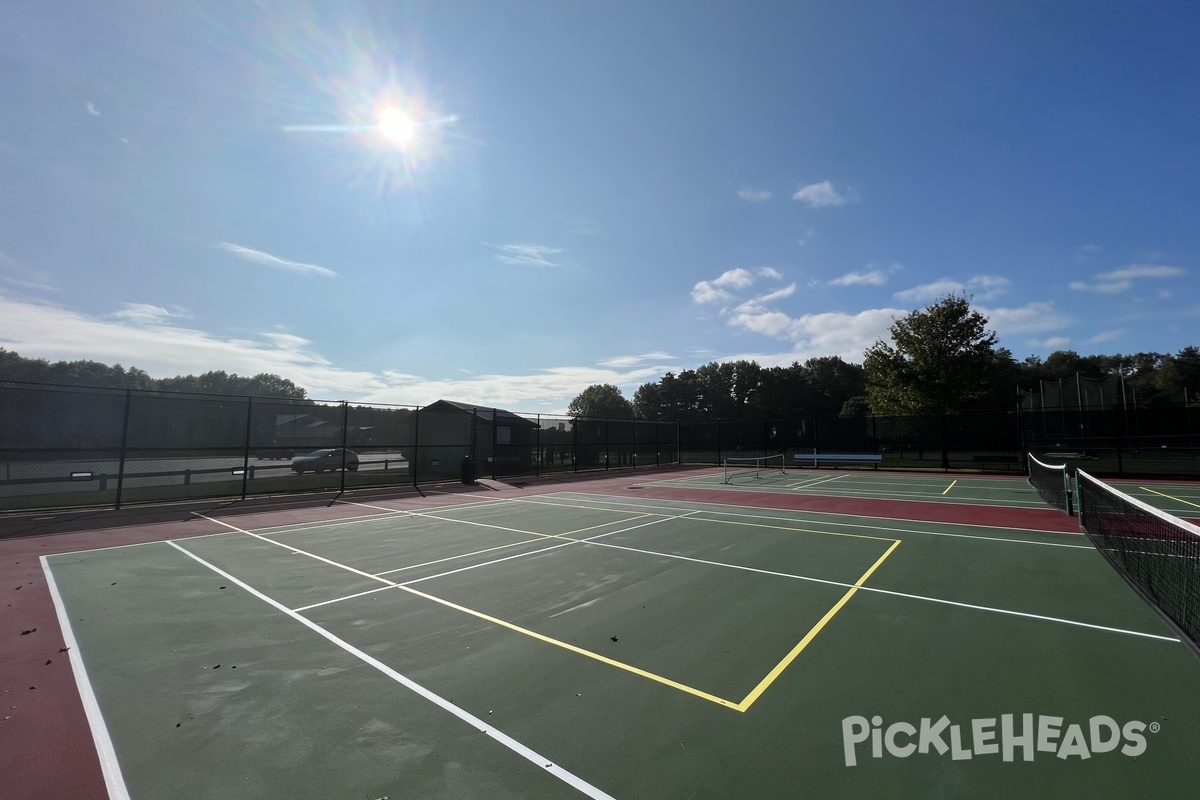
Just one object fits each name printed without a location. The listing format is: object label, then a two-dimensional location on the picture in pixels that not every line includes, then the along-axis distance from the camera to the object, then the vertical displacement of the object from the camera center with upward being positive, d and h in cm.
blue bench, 2737 -142
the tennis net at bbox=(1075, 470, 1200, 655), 540 -174
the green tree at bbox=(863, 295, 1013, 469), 3225 +476
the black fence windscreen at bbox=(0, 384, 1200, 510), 1971 -46
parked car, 2742 -183
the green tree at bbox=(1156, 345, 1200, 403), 6164 +844
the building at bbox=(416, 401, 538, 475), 2700 -40
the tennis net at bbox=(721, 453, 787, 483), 2678 -220
